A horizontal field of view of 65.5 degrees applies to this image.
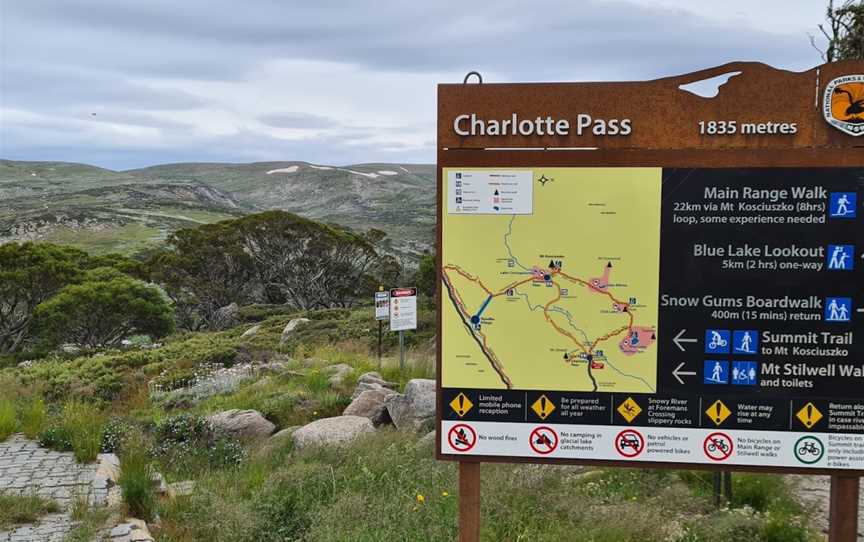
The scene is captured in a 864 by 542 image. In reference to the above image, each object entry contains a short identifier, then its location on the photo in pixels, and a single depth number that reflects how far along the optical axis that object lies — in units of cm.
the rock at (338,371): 1025
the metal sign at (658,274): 359
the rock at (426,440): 637
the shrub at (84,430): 670
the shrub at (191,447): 666
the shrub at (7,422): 751
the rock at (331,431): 665
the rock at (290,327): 2107
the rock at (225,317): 3162
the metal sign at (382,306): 1127
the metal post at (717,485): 492
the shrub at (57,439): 703
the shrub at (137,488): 518
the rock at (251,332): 2282
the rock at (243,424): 789
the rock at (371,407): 807
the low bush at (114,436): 710
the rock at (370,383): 914
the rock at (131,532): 467
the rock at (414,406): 744
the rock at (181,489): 546
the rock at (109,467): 597
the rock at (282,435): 718
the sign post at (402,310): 1104
